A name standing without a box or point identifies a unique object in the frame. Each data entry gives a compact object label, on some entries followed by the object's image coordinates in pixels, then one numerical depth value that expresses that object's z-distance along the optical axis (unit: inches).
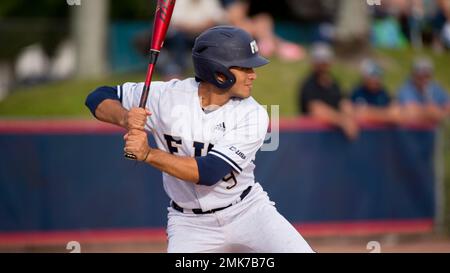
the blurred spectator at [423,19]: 534.0
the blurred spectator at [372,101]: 451.2
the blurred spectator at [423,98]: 466.6
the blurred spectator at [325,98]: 438.9
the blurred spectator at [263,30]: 502.3
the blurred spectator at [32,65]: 569.9
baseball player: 241.8
